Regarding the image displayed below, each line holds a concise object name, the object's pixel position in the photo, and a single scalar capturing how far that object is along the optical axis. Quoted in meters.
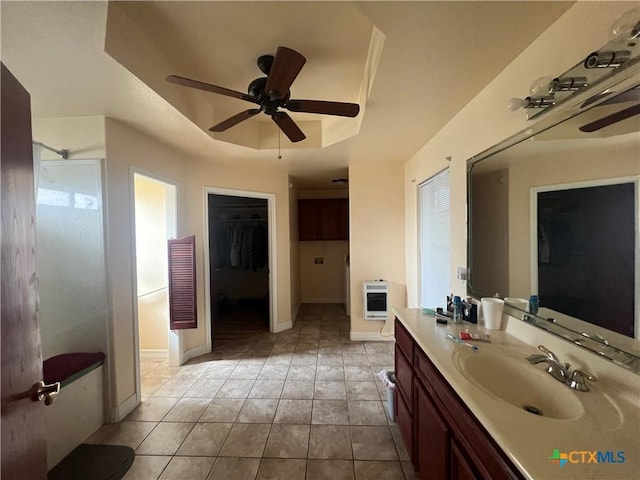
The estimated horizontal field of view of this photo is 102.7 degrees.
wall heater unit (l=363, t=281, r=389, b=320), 3.52
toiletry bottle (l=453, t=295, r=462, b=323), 1.72
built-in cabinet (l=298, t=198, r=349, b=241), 5.29
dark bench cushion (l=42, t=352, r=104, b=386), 1.75
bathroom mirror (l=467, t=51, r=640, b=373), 0.87
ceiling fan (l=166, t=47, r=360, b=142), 1.40
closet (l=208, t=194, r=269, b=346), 4.62
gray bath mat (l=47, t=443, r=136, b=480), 1.60
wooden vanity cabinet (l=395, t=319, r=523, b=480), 0.82
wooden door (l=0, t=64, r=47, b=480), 0.85
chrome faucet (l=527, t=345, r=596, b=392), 0.93
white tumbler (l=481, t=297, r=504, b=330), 1.53
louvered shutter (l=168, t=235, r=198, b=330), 2.89
